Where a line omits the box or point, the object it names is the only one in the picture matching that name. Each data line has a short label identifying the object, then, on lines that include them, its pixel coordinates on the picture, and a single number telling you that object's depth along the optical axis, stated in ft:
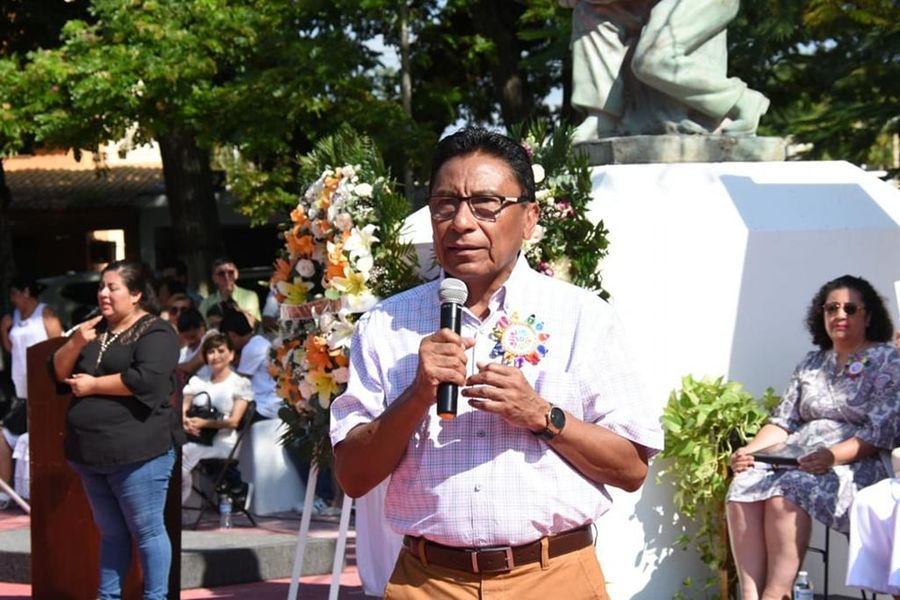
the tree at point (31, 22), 106.96
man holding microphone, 17.30
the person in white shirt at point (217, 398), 54.59
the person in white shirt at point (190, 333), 61.38
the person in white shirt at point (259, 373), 58.31
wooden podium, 41.82
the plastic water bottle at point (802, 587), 33.33
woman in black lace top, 36.58
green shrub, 35.71
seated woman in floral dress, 34.12
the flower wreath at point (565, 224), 34.34
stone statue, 40.01
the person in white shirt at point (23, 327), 65.33
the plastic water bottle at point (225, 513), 53.55
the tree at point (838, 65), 65.47
